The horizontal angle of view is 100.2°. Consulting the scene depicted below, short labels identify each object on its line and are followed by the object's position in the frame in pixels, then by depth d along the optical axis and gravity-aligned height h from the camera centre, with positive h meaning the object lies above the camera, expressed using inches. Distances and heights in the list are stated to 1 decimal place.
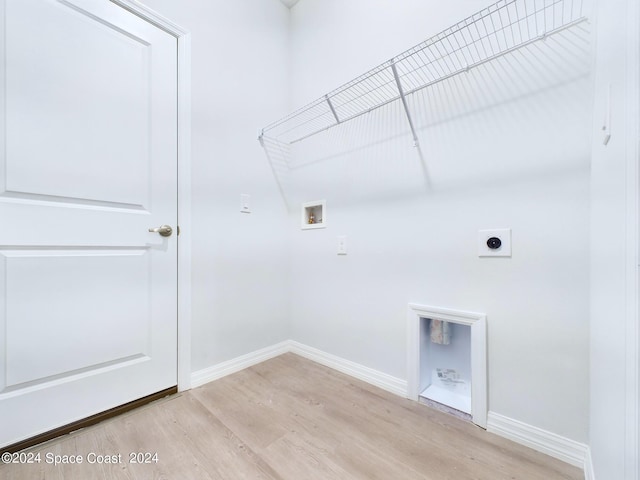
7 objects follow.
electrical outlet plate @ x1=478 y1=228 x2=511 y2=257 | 45.3 -0.6
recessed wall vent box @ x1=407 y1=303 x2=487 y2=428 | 47.6 -26.0
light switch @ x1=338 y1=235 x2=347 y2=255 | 68.6 -1.5
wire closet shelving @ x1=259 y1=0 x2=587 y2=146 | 42.4 +35.2
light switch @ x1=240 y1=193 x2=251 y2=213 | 71.7 +9.9
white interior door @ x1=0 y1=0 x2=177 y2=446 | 42.3 +5.3
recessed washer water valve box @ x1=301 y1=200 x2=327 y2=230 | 75.2 +7.2
